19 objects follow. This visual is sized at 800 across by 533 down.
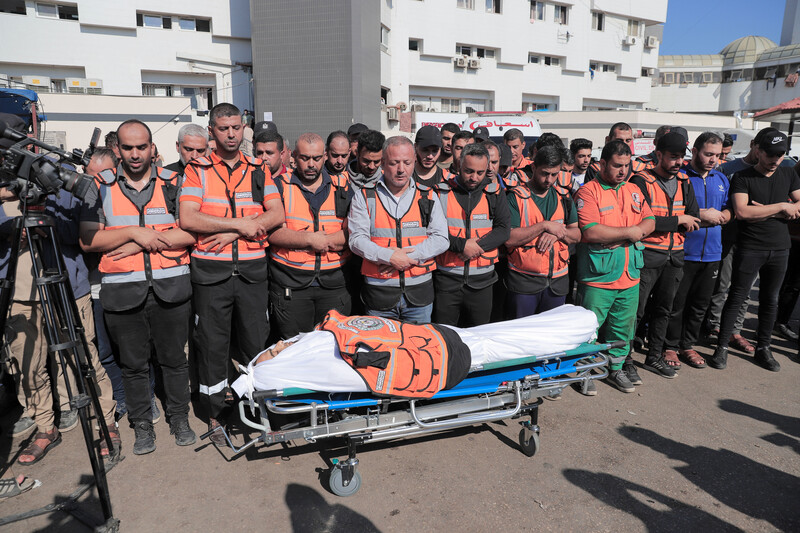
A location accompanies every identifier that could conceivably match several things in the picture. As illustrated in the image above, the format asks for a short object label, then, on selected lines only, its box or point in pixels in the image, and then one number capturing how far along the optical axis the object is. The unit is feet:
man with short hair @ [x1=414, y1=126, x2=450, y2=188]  14.61
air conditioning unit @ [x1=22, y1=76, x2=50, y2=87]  74.02
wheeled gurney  10.04
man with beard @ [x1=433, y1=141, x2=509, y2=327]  13.33
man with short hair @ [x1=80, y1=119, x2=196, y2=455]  11.24
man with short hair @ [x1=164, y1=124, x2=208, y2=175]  16.60
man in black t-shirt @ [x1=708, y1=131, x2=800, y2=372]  16.21
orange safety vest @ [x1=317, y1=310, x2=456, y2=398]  10.02
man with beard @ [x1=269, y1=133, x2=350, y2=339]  12.73
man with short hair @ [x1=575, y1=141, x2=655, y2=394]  14.38
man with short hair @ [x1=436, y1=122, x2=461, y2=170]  20.77
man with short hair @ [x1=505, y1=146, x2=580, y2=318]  14.08
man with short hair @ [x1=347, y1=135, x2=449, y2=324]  12.05
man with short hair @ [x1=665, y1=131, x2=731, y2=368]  16.15
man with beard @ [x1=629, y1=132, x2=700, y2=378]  15.21
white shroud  10.09
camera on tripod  8.79
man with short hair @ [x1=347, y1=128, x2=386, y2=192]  14.19
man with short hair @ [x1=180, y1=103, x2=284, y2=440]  11.86
